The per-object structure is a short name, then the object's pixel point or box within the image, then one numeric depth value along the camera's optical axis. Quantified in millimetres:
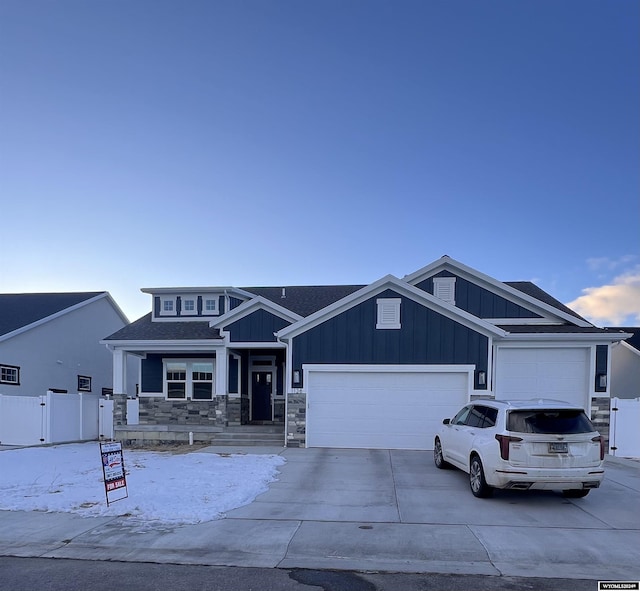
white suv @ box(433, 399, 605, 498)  7762
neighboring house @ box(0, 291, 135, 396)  19516
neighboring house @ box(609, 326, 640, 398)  23703
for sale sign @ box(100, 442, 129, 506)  7926
